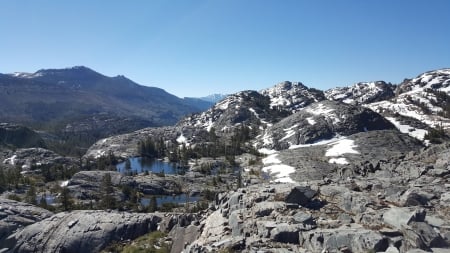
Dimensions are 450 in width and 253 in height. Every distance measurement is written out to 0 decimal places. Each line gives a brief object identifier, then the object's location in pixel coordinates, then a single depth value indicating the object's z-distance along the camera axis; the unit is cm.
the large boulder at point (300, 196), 4211
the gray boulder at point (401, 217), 3138
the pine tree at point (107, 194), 10369
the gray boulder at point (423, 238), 2770
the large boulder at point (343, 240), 2852
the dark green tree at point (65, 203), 9969
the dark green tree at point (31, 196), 10544
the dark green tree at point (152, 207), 9614
